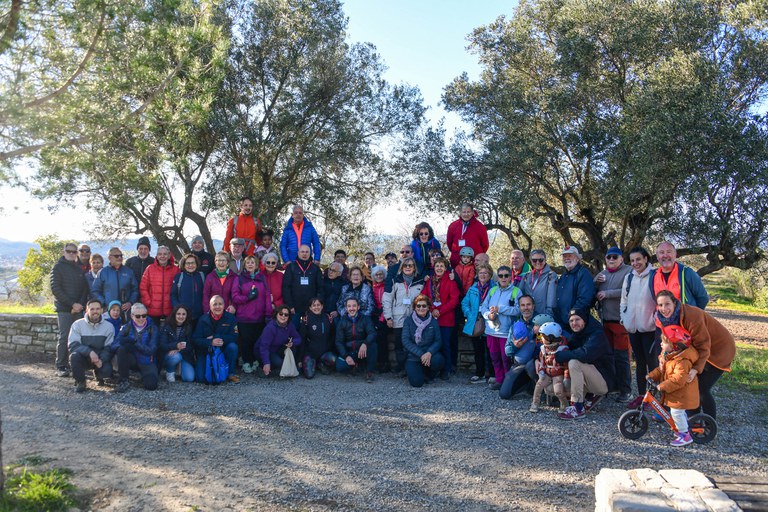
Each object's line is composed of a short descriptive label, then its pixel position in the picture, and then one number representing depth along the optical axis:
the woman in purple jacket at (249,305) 7.76
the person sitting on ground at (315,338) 7.77
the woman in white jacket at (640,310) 5.90
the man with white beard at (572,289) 6.46
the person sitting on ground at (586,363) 5.82
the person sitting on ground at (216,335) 7.29
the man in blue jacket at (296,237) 8.77
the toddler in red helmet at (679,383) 4.89
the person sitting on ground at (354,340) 7.73
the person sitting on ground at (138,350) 6.88
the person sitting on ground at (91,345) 6.73
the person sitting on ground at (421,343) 7.29
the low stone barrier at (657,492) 3.07
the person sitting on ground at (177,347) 7.24
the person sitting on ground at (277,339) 7.58
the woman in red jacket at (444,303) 7.63
